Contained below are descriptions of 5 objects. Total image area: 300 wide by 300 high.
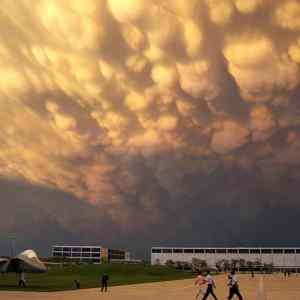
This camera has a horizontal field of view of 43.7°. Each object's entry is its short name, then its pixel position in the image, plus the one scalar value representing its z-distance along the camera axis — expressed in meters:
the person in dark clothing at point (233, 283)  24.55
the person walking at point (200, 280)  25.43
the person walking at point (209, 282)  25.00
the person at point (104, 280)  39.42
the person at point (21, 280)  44.09
